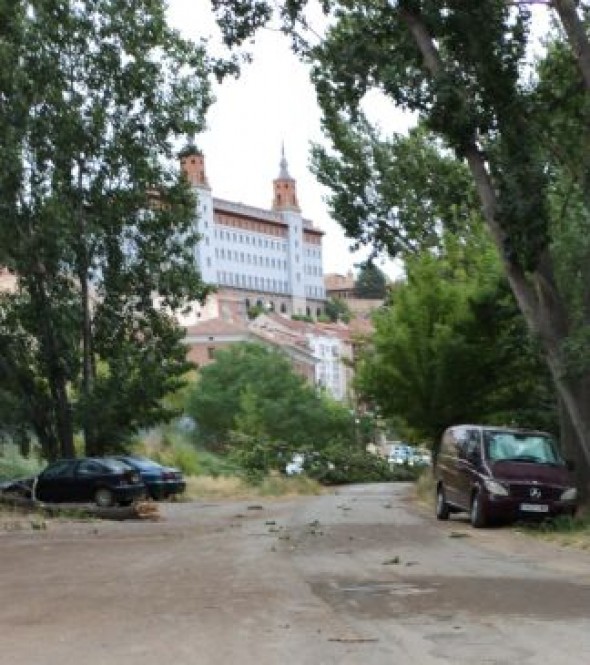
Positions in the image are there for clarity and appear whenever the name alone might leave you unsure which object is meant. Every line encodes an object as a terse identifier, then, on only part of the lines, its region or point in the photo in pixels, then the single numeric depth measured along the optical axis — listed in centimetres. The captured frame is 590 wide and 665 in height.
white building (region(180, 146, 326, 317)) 16139
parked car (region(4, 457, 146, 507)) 2900
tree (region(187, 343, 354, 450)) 7175
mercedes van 1927
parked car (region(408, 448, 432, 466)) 5181
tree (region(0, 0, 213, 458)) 3256
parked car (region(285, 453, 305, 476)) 4619
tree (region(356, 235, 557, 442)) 2827
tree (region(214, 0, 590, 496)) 1781
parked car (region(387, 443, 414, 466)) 5363
